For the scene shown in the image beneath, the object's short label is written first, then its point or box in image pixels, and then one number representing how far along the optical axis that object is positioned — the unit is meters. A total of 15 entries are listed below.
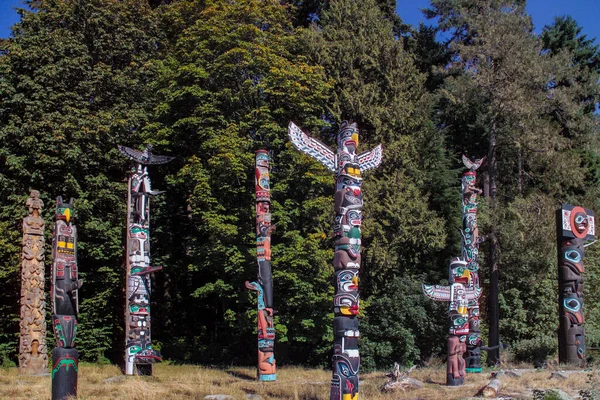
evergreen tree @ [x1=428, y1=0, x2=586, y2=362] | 21.77
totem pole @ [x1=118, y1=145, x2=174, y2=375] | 15.77
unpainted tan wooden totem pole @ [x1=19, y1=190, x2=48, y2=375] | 16.64
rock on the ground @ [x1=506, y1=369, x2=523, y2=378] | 15.46
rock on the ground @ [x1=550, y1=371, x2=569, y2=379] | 14.41
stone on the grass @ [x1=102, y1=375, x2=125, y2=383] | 14.39
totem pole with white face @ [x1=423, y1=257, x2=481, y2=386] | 14.00
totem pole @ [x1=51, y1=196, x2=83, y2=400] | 11.34
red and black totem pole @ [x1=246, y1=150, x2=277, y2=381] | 15.52
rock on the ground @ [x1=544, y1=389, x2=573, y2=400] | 8.13
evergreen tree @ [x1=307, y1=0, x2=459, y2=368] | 22.00
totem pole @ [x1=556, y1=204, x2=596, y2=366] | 17.23
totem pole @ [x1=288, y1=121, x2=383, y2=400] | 10.61
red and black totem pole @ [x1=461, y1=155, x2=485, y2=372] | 17.45
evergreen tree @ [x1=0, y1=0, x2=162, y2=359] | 20.22
